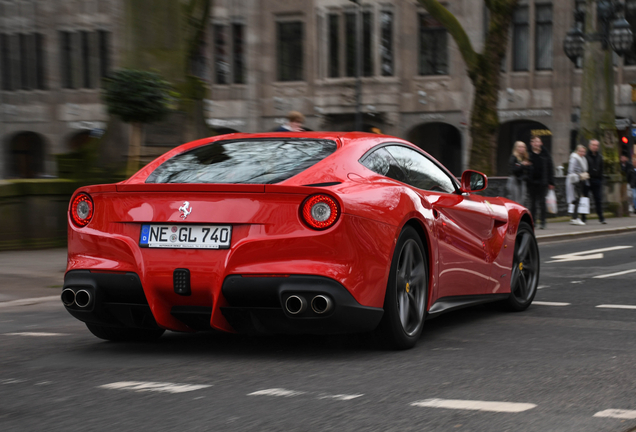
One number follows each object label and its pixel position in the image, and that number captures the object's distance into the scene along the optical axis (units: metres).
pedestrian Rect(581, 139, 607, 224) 21.75
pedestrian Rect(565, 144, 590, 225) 21.62
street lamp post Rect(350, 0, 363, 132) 35.71
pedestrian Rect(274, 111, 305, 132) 14.00
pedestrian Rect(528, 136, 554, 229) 19.16
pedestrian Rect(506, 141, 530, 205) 19.25
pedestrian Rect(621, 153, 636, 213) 27.17
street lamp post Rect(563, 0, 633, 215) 25.95
